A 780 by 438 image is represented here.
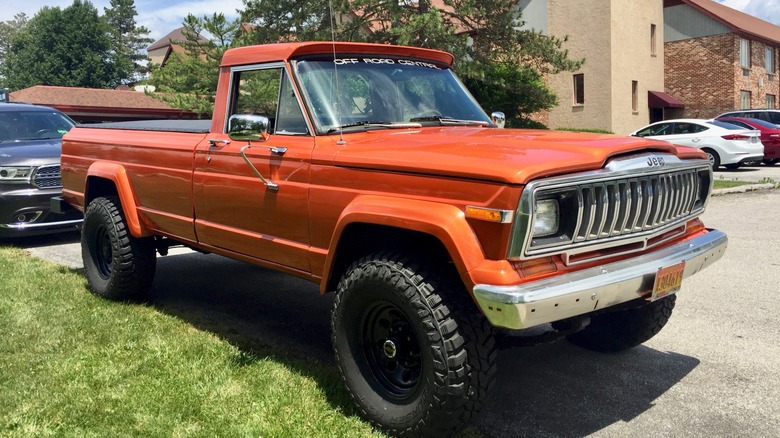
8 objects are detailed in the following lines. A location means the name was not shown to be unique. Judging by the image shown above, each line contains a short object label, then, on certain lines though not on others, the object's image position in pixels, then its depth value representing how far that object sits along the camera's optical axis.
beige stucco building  30.97
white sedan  17.89
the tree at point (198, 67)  23.73
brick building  33.94
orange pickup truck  3.12
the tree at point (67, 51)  63.44
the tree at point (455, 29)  20.44
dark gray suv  8.90
